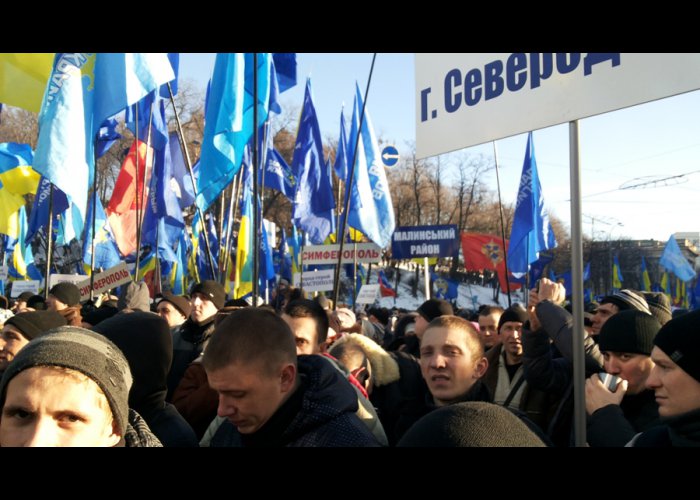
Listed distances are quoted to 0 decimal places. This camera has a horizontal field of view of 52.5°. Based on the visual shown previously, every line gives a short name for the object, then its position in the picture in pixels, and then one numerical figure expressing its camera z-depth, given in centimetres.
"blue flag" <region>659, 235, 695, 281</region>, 2483
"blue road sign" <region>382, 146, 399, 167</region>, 1906
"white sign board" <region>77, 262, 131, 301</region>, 1007
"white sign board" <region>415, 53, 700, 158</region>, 266
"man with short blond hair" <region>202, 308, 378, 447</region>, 246
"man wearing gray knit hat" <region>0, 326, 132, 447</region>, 187
